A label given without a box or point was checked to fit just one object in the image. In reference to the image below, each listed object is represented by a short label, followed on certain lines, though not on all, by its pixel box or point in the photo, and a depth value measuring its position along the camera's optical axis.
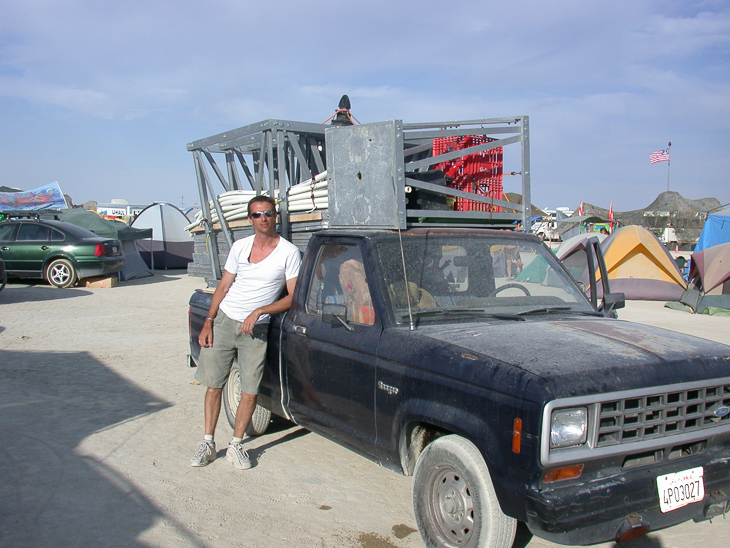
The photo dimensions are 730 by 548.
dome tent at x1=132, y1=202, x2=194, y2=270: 21.06
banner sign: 26.20
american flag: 32.64
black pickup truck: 2.69
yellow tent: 15.09
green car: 15.43
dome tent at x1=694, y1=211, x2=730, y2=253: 20.75
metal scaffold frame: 4.25
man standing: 4.55
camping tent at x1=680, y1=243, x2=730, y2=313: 13.16
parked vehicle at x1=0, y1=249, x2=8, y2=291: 12.55
